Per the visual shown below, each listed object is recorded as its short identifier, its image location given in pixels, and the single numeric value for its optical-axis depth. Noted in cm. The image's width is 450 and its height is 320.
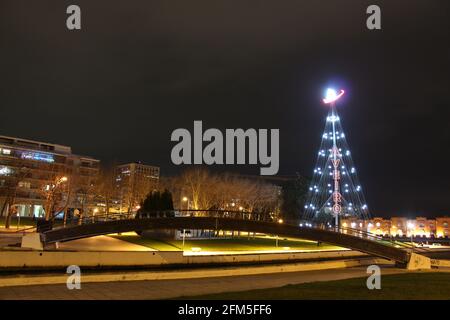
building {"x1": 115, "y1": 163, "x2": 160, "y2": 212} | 7786
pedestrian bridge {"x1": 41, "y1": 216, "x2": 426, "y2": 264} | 3953
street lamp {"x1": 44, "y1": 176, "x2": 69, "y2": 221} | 6203
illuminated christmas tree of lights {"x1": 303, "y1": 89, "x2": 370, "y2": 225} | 6925
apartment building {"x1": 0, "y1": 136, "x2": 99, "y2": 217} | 10244
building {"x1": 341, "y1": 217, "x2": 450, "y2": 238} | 17262
